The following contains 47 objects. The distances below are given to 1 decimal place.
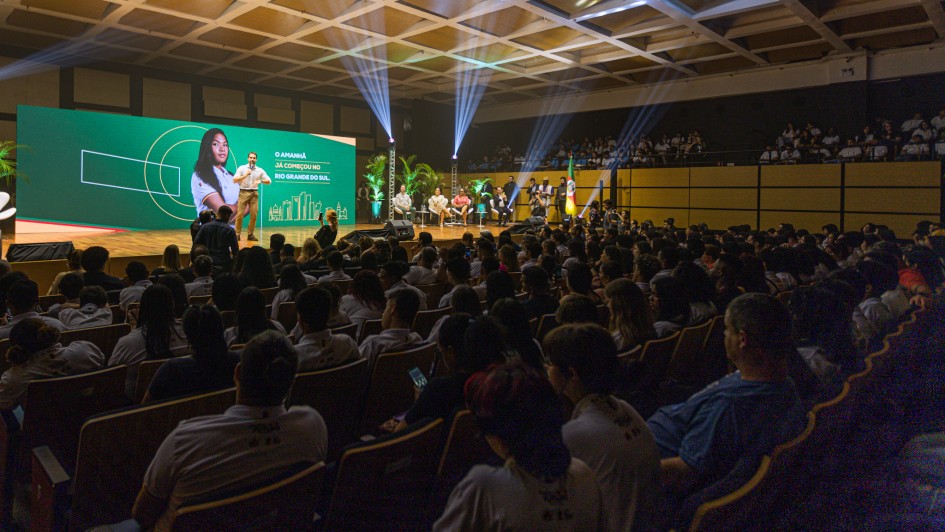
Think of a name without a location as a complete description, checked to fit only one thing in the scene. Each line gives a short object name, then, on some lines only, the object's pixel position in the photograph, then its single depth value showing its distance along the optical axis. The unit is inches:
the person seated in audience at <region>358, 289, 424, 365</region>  105.9
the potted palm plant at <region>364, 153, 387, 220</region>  690.2
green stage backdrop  448.1
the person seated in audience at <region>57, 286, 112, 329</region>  131.1
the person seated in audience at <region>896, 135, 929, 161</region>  453.7
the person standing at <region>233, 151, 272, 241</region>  437.4
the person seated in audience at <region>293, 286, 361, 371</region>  98.1
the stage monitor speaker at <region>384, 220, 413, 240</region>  446.0
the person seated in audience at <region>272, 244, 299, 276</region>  238.4
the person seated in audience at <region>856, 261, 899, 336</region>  157.0
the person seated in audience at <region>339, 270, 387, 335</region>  138.6
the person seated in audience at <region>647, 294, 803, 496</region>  62.1
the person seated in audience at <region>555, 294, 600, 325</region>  92.4
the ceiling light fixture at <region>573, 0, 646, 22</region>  397.1
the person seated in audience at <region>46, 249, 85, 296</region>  190.7
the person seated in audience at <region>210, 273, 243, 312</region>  137.7
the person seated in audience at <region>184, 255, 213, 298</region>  176.4
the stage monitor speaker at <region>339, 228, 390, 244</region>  424.8
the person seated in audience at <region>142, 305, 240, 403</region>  80.2
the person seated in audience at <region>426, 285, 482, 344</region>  112.9
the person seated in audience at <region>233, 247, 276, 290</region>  190.4
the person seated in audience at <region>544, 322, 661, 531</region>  52.5
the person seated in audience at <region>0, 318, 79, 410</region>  88.2
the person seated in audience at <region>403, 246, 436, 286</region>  202.5
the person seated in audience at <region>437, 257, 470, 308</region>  162.9
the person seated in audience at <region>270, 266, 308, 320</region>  155.3
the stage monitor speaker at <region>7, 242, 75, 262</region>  260.5
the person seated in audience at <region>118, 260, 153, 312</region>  158.7
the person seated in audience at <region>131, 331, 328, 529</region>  55.8
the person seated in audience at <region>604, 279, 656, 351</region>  106.7
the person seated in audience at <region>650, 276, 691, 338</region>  125.9
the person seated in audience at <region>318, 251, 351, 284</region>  191.3
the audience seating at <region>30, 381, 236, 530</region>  66.1
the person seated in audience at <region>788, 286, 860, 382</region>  90.0
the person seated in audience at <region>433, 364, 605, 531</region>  40.2
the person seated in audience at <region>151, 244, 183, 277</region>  210.1
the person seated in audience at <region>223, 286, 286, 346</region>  105.6
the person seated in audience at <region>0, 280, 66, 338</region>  114.1
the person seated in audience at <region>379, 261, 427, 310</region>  169.2
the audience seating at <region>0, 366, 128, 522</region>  80.7
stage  347.6
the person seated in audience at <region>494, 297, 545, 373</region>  84.5
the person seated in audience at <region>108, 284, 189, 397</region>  102.2
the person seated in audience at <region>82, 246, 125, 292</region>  178.2
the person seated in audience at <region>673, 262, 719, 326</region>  131.8
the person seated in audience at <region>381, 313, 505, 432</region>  68.9
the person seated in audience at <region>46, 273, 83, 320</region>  160.7
